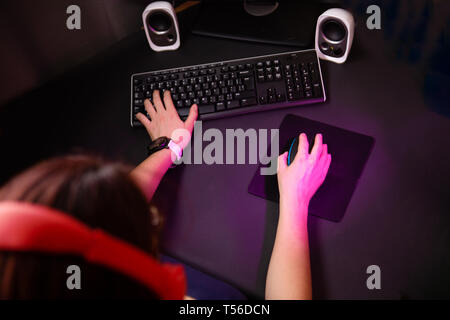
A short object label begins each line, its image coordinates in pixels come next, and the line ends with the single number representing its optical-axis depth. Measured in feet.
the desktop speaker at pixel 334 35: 2.75
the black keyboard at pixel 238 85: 2.85
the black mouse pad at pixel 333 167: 2.51
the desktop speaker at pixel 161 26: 3.03
